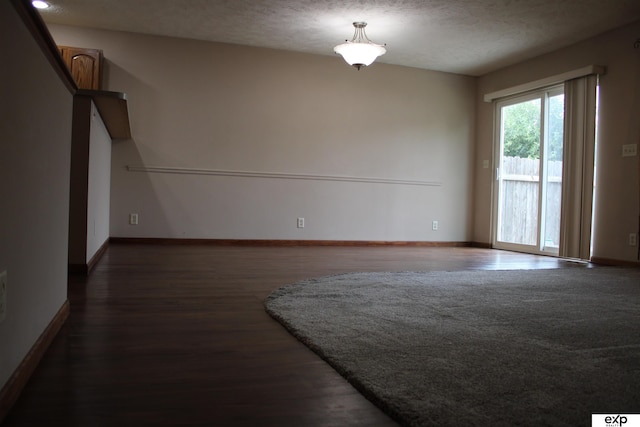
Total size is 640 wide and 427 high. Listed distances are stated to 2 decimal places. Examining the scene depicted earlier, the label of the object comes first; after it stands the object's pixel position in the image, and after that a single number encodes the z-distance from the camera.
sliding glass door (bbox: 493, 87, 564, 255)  5.57
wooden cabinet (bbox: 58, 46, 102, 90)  5.14
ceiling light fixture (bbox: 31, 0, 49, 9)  4.62
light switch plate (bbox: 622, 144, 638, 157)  4.63
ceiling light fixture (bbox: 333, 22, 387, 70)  4.72
